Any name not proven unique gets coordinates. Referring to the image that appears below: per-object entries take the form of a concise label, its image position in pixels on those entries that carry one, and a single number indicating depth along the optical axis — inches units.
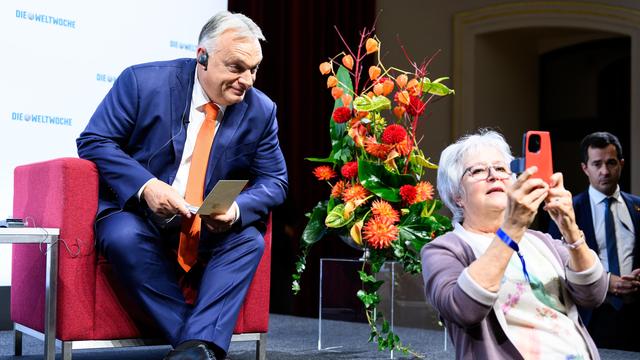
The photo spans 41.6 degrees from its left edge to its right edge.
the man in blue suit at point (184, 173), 102.8
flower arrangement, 119.8
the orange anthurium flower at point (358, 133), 122.9
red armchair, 103.7
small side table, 101.0
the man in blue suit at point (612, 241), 161.6
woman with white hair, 61.7
